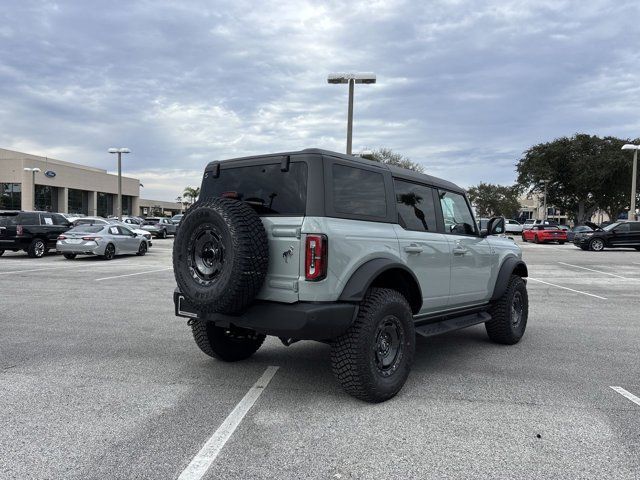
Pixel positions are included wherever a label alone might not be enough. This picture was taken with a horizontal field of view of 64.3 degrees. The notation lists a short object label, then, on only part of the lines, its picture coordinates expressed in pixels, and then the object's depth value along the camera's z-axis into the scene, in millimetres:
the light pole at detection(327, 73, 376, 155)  16891
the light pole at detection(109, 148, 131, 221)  33125
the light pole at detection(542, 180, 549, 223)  52012
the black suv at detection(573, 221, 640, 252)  26683
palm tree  100562
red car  34625
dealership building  62625
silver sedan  17734
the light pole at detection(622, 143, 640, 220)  31552
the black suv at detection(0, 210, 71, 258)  17844
